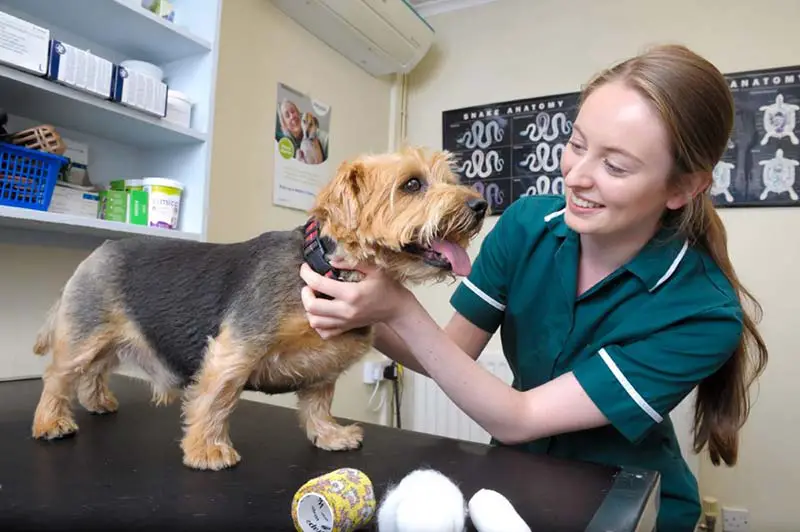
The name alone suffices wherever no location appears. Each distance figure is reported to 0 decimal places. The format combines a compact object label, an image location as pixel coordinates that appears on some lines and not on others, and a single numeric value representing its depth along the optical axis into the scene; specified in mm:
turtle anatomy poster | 2188
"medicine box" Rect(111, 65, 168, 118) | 1295
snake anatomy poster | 2611
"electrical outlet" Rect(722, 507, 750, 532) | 2191
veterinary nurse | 961
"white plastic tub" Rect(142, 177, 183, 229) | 1440
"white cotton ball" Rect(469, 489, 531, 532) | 604
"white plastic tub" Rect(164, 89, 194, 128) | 1474
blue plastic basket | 1109
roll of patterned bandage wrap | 592
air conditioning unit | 2240
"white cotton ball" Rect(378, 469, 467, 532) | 586
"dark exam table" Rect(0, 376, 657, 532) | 654
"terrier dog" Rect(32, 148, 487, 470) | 871
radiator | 2516
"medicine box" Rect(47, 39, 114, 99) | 1154
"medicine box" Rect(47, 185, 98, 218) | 1271
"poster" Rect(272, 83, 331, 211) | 2258
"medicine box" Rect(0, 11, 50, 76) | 1056
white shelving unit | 1260
